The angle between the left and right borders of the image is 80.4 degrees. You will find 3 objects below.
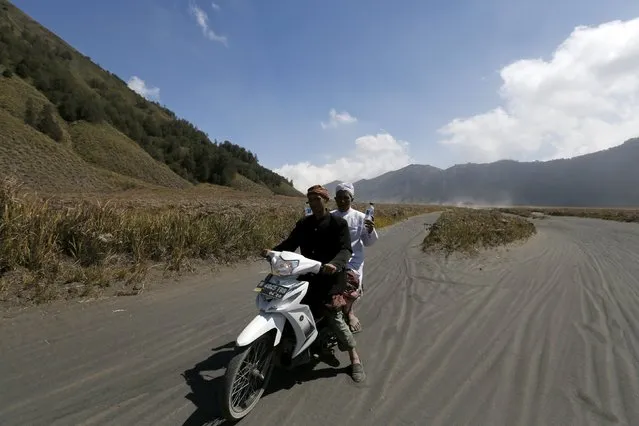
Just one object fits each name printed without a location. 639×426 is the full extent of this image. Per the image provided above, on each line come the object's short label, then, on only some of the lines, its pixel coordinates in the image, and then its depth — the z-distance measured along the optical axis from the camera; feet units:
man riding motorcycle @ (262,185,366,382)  12.80
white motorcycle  10.40
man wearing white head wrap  15.55
